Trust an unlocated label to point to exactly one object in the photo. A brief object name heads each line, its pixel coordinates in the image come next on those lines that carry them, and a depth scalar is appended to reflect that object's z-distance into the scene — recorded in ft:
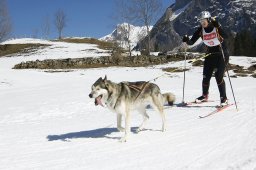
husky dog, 14.50
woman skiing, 21.20
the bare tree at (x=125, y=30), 105.40
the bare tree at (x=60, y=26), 166.44
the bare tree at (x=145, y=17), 104.22
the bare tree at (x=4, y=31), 131.56
